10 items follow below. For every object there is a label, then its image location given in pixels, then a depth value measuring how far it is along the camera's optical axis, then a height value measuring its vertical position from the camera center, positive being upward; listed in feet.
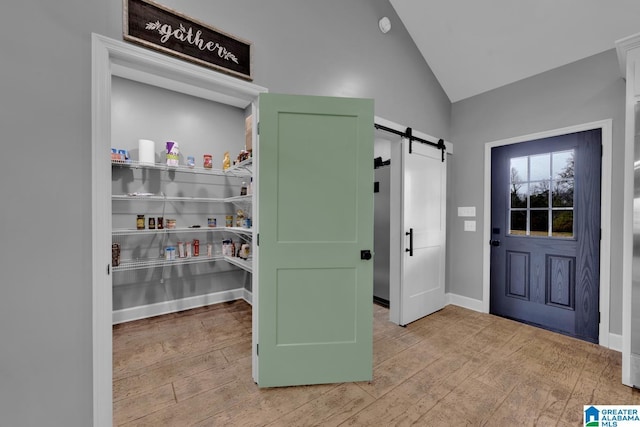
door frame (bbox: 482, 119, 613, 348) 8.12 -0.36
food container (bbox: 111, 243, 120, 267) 9.20 -1.60
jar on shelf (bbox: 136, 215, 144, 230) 9.75 -0.48
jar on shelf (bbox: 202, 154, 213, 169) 10.94 +2.12
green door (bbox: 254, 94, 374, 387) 6.04 -0.68
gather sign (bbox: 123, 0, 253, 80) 4.83 +3.56
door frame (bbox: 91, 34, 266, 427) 4.57 +0.11
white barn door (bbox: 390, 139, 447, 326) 9.57 -0.80
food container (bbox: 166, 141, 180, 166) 10.00 +2.24
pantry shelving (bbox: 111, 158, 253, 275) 9.70 +0.08
